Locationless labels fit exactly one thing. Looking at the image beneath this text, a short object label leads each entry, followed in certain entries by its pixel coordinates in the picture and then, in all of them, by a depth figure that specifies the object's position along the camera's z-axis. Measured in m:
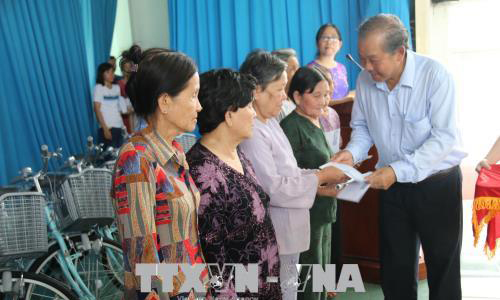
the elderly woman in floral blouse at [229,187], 1.67
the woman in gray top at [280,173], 1.96
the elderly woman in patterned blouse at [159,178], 1.33
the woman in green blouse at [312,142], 2.43
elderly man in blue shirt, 2.04
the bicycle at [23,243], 2.24
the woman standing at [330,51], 4.36
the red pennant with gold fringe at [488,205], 2.31
